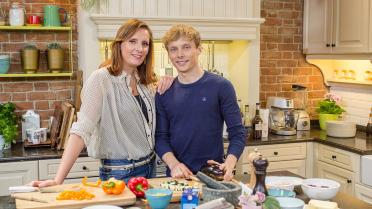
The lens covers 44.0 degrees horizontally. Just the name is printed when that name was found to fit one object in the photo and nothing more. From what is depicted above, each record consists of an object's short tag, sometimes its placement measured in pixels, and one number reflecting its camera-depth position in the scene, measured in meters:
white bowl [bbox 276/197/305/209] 1.70
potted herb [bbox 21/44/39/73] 3.55
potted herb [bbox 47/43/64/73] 3.61
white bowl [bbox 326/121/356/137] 3.92
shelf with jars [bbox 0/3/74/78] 3.53
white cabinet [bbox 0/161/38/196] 3.18
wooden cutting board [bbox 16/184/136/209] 1.74
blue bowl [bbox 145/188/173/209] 1.75
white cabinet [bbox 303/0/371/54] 3.74
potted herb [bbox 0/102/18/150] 3.40
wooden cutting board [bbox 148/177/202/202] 1.89
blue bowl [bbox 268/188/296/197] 1.87
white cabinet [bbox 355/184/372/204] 3.38
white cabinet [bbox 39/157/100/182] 3.23
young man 2.42
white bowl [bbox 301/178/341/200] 1.89
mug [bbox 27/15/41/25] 3.61
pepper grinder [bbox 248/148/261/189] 1.82
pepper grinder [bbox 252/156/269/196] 1.80
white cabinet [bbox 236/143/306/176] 3.74
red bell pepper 1.93
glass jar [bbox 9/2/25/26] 3.52
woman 2.28
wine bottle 3.90
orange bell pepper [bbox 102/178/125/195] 1.86
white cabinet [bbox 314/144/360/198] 3.52
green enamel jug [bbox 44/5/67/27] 3.60
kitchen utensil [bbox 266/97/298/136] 4.10
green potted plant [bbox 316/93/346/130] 4.30
